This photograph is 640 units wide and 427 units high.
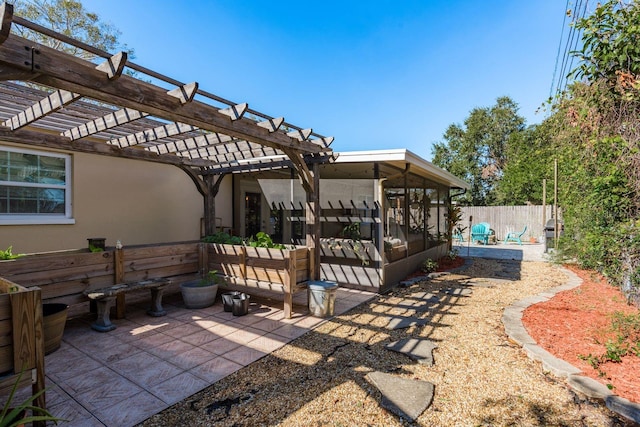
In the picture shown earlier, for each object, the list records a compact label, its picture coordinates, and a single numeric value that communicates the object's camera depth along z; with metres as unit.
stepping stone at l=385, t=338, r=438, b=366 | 3.02
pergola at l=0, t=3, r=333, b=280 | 2.03
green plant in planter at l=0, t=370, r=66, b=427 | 1.50
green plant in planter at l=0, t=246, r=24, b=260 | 3.38
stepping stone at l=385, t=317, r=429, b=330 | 3.93
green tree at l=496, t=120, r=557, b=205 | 17.12
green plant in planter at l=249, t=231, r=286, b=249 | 4.66
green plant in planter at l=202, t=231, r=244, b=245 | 5.26
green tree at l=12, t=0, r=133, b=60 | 10.74
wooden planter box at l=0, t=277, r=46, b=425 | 1.88
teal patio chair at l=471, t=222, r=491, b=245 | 13.92
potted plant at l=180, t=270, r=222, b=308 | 4.58
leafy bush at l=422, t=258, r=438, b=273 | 7.46
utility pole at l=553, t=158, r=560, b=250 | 10.07
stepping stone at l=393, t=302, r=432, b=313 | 4.66
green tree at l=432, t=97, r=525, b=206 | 22.02
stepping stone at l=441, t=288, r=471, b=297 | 5.50
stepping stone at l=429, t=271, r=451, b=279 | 6.91
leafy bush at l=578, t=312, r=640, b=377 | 2.79
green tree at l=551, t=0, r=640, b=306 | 3.65
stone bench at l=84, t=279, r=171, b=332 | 3.65
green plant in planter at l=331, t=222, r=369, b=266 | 5.69
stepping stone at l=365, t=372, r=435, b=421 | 2.20
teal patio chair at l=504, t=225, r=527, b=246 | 14.23
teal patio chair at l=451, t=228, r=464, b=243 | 14.00
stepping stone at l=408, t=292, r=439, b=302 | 5.25
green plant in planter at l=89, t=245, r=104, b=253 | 4.14
